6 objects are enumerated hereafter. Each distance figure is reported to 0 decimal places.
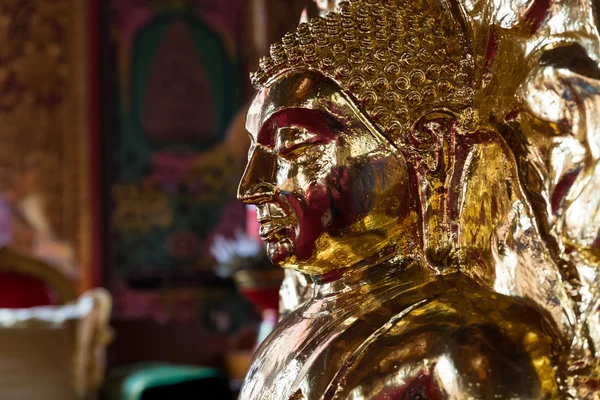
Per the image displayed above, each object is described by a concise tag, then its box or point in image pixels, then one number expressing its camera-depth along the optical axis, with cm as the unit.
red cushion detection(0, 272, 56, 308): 308
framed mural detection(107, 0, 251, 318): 368
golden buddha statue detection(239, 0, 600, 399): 42
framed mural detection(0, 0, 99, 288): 360
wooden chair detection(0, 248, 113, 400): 217
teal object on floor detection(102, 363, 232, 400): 249
